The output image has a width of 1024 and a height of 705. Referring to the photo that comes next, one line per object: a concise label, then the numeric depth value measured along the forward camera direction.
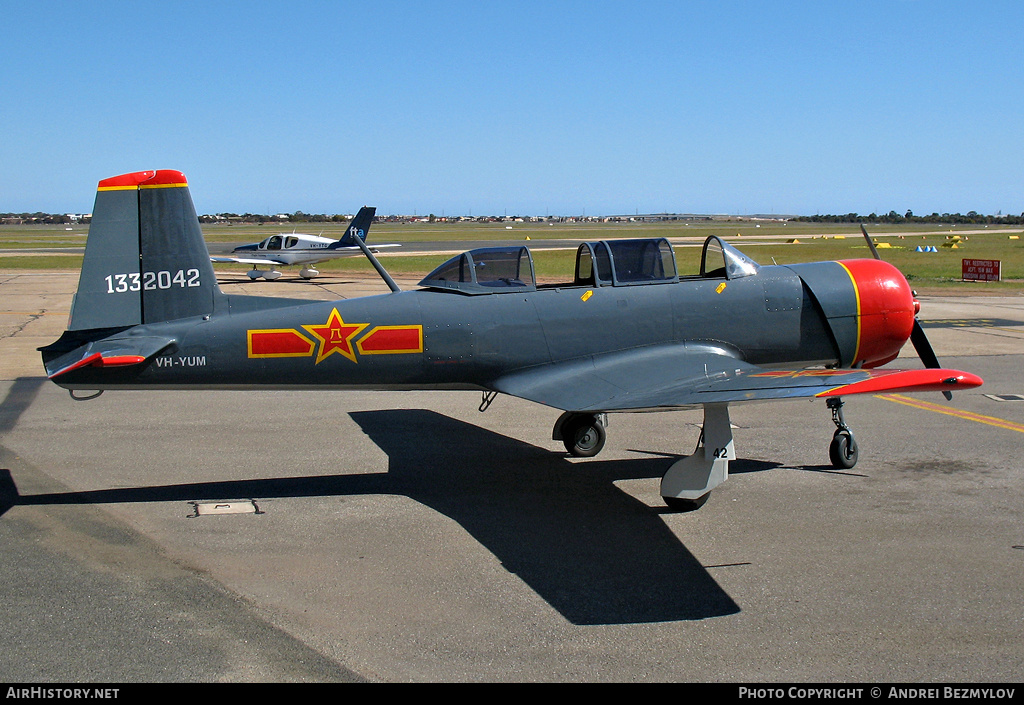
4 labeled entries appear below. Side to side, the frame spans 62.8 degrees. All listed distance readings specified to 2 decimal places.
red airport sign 34.03
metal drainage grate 7.79
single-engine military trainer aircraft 7.82
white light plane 38.50
